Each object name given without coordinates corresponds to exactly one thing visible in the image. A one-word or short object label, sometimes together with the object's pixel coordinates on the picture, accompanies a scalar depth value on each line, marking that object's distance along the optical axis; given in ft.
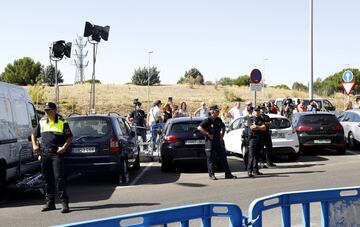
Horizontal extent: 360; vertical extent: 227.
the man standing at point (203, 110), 69.55
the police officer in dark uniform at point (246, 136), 43.34
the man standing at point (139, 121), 62.82
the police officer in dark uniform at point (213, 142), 40.57
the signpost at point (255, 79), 58.65
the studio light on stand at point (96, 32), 58.83
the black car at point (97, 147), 37.52
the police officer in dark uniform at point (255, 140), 41.55
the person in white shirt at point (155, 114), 62.39
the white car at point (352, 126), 62.49
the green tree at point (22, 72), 310.65
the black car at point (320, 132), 56.39
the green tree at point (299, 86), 310.57
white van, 33.09
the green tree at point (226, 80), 398.54
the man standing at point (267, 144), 45.16
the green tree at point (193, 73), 371.19
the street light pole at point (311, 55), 86.69
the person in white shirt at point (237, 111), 71.92
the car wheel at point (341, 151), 57.54
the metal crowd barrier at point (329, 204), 17.49
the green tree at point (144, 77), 329.11
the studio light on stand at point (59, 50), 52.54
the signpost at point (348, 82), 81.71
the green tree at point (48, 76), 297.94
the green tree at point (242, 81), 364.79
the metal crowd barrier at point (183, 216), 13.33
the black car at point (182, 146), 44.50
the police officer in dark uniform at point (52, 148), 29.37
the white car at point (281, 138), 50.96
